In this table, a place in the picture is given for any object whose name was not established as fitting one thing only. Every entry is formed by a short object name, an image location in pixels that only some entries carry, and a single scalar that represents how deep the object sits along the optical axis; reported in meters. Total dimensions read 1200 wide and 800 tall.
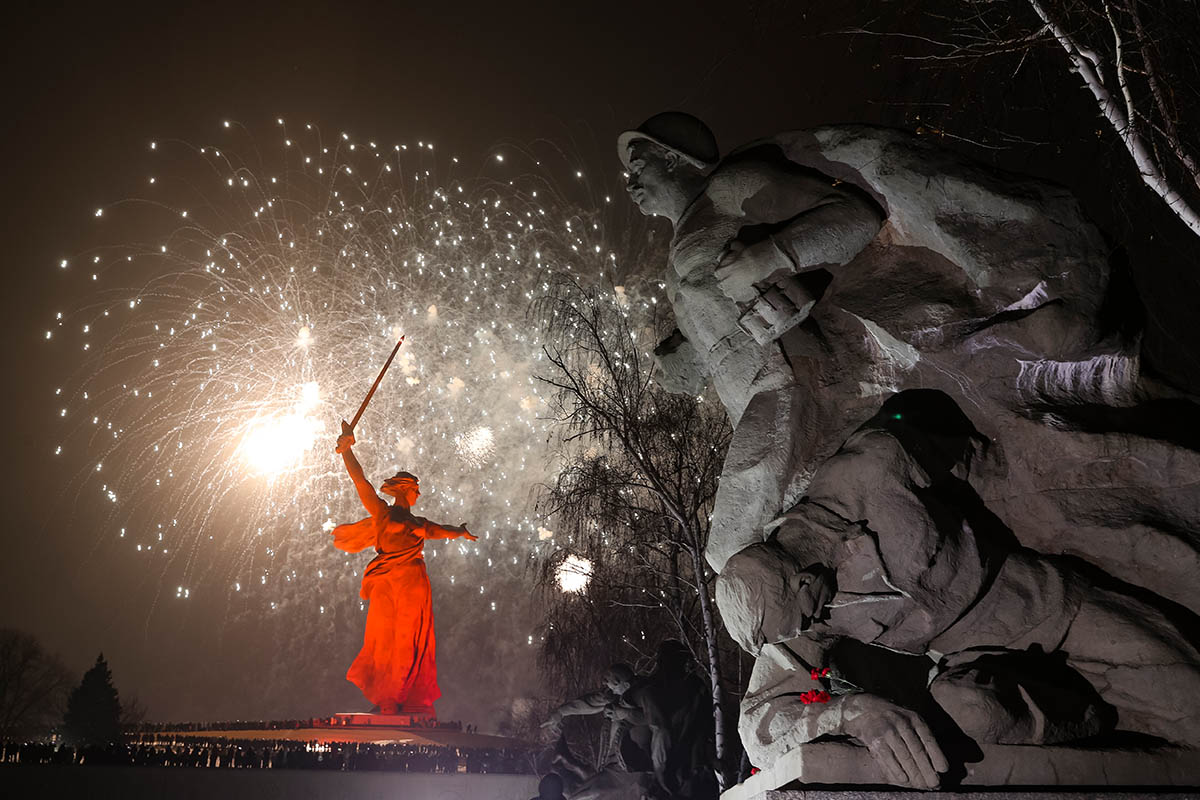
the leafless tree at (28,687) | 36.53
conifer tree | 28.34
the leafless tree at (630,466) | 12.24
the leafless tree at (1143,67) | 5.76
